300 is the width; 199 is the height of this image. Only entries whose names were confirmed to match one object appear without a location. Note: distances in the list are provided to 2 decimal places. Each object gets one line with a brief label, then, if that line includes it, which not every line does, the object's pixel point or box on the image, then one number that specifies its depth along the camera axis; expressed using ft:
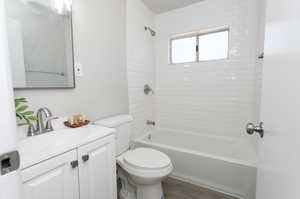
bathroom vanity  2.35
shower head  7.69
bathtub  4.80
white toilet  4.15
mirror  3.17
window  7.23
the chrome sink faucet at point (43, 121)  3.40
